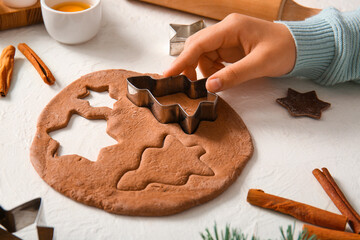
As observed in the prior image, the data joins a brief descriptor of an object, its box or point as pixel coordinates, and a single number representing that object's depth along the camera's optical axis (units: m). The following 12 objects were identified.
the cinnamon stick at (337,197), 0.90
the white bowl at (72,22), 1.24
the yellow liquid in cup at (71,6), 1.29
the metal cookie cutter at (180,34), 1.31
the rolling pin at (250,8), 1.41
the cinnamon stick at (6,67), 1.14
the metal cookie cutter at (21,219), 0.77
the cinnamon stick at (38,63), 1.18
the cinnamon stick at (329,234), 0.86
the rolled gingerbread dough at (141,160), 0.91
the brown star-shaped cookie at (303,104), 1.15
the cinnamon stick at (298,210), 0.89
